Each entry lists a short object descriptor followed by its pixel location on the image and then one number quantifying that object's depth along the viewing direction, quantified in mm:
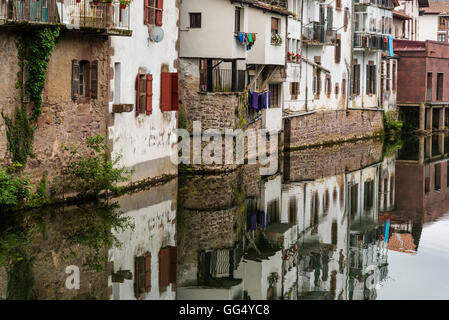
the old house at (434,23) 91438
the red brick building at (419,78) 63000
